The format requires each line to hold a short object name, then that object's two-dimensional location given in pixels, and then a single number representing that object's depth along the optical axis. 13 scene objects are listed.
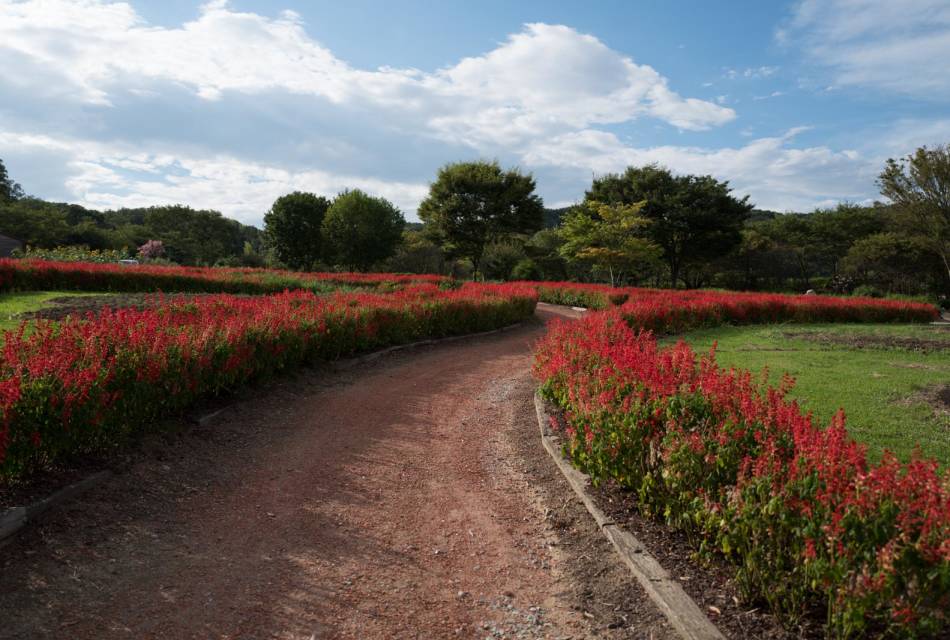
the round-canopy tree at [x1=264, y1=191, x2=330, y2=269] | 44.59
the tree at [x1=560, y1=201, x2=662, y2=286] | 30.36
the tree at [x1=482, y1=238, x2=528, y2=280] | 43.47
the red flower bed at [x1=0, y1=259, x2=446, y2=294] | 16.23
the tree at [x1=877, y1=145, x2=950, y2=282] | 29.05
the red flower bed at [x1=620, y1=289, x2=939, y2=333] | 14.55
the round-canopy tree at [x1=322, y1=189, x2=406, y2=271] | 41.62
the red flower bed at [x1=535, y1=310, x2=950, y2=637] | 2.24
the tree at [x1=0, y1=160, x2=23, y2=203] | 53.70
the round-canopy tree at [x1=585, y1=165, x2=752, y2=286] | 37.34
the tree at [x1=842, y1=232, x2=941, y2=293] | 34.81
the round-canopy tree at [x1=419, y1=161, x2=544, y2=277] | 34.69
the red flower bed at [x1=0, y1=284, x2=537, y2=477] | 3.98
